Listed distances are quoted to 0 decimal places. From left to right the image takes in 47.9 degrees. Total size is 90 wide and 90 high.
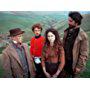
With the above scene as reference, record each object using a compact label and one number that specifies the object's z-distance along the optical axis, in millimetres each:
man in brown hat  1080
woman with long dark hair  1076
